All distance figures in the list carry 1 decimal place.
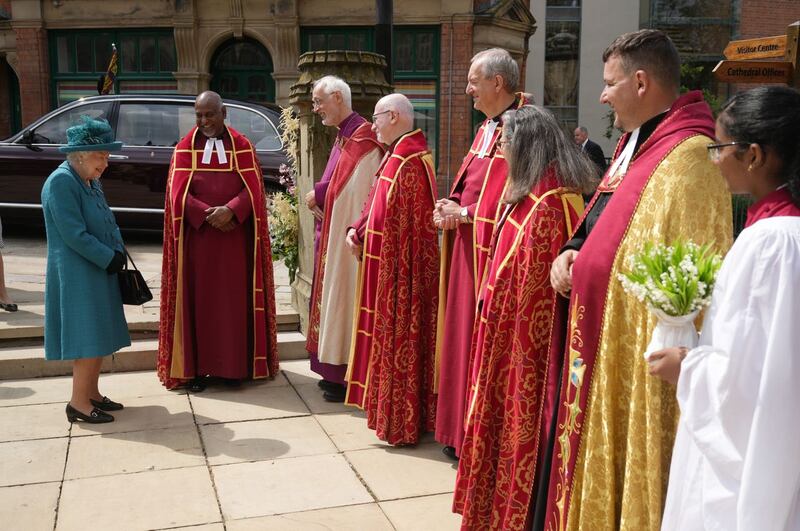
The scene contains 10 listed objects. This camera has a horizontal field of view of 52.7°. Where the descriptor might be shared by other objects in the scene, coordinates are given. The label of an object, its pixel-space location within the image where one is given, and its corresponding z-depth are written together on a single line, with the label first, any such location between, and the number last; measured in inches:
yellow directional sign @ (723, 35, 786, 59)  237.2
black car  421.4
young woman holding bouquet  75.1
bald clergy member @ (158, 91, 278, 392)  222.1
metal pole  281.6
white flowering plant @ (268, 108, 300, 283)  280.1
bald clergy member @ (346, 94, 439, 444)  182.4
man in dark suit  358.6
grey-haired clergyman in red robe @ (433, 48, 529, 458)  159.3
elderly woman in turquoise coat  188.4
